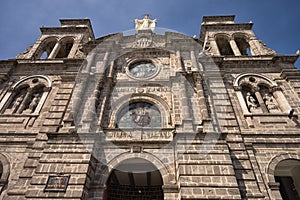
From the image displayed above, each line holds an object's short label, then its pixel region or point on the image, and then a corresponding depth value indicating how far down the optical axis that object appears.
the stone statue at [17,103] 12.10
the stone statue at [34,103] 12.18
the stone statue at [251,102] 11.89
